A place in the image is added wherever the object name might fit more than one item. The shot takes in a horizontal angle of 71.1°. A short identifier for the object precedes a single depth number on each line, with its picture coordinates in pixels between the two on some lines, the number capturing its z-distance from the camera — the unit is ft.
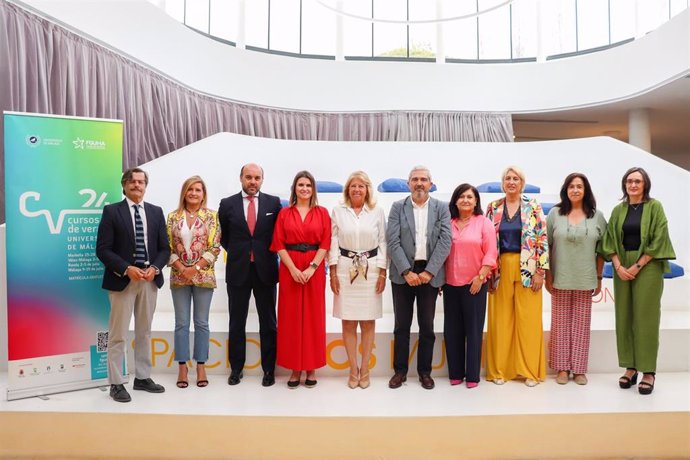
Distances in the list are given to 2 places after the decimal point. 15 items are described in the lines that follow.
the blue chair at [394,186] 22.71
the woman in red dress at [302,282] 10.58
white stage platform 9.33
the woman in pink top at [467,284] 10.57
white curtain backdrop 18.30
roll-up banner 10.16
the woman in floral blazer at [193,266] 10.52
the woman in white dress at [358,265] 10.53
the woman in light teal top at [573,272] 10.69
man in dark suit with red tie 10.70
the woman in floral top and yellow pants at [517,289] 10.68
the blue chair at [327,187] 24.02
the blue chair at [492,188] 24.13
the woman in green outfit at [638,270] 10.18
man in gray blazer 10.44
